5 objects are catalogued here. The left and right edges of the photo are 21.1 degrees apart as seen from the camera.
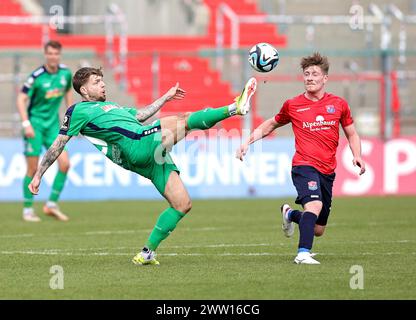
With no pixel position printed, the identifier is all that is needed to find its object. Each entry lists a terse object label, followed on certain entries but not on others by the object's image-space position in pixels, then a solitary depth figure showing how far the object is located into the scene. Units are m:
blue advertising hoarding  21.97
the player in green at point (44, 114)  17.36
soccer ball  11.52
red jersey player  11.45
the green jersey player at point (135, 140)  11.09
